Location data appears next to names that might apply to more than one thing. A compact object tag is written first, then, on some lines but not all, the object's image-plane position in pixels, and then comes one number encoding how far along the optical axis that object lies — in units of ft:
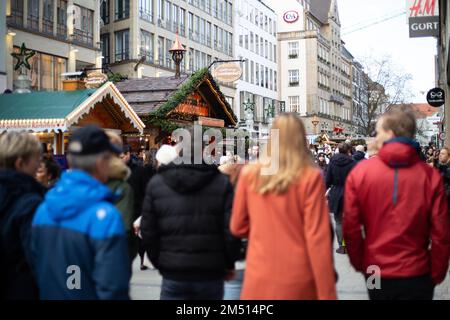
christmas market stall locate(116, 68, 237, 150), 58.29
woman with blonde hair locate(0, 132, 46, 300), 11.23
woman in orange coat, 10.72
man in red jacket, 12.41
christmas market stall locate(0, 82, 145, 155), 44.73
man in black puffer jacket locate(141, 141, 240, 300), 12.75
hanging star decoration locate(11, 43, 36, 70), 73.97
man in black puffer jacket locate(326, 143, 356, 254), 31.53
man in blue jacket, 9.71
